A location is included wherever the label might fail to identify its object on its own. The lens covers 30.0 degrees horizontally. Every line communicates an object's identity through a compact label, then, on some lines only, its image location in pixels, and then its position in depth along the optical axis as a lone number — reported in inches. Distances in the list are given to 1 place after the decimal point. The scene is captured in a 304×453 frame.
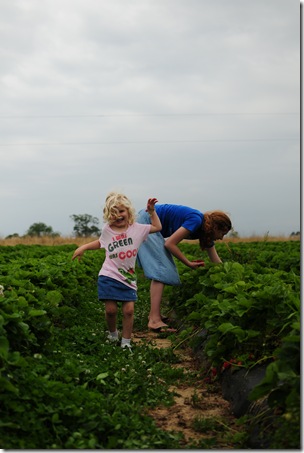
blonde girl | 237.0
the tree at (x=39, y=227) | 2719.0
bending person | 287.4
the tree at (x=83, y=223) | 2301.9
